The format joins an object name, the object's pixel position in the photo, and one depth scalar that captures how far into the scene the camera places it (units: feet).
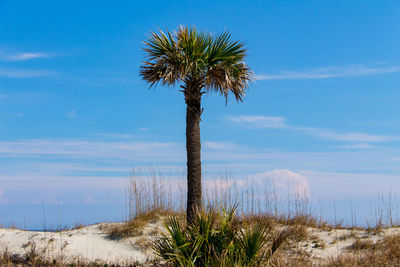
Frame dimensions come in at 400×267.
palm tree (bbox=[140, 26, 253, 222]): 39.61
